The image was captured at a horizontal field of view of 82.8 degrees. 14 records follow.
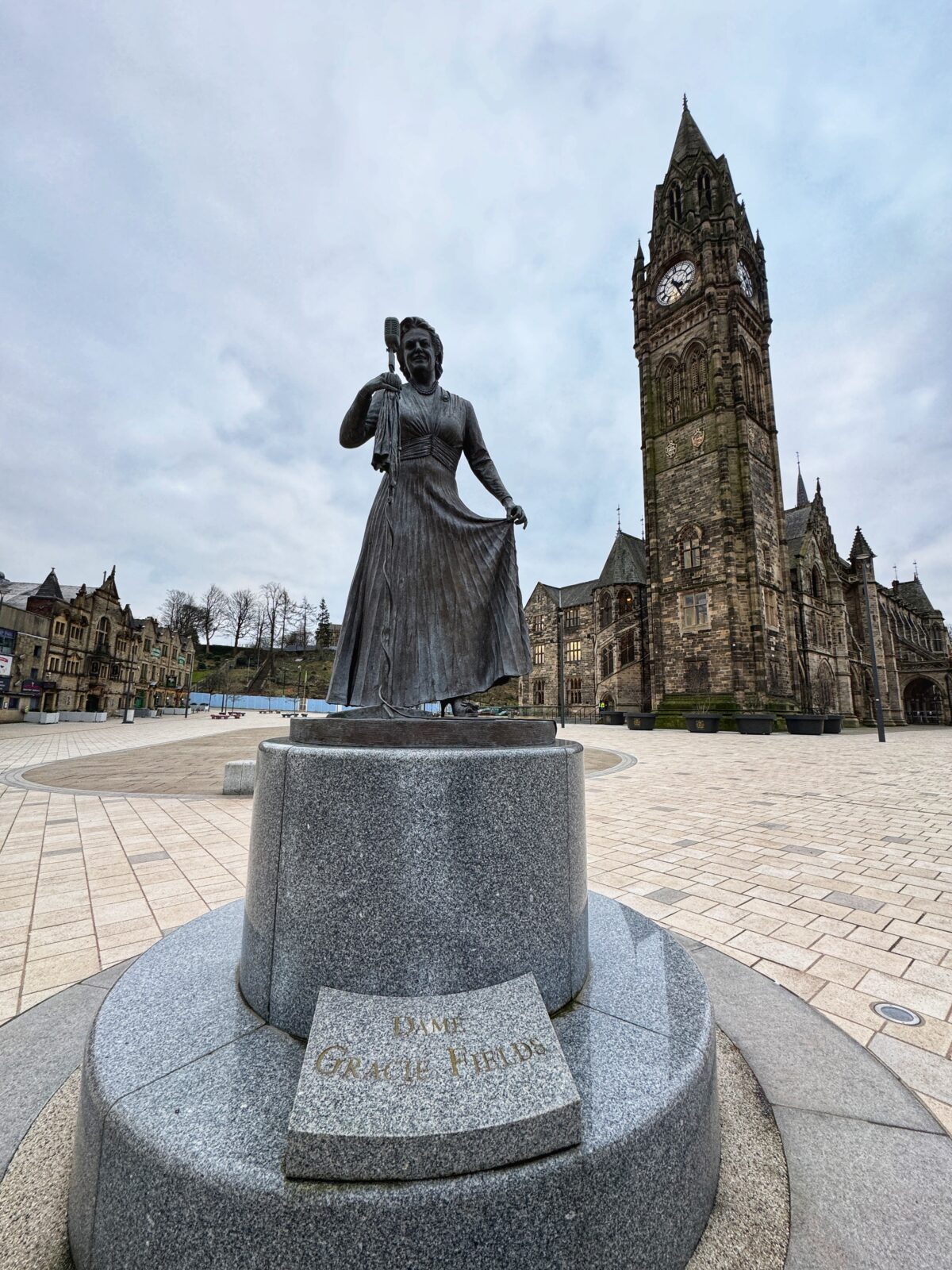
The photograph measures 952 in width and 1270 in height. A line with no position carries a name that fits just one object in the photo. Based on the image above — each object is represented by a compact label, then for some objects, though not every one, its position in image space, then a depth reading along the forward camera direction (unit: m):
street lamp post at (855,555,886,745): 20.08
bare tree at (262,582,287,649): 68.81
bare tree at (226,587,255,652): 68.25
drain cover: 2.49
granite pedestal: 1.72
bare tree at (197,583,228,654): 68.00
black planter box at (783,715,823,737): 22.94
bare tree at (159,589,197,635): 67.81
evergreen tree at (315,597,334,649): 71.65
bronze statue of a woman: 2.77
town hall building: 27.50
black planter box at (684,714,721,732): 24.67
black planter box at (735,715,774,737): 23.56
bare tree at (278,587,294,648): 69.38
